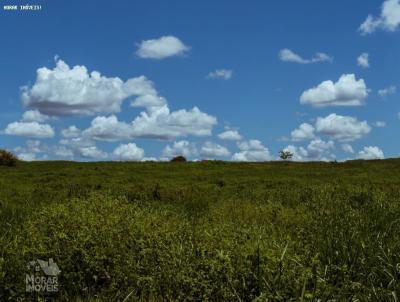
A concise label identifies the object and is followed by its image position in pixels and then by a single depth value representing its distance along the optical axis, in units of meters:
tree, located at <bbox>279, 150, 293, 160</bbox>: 56.48
